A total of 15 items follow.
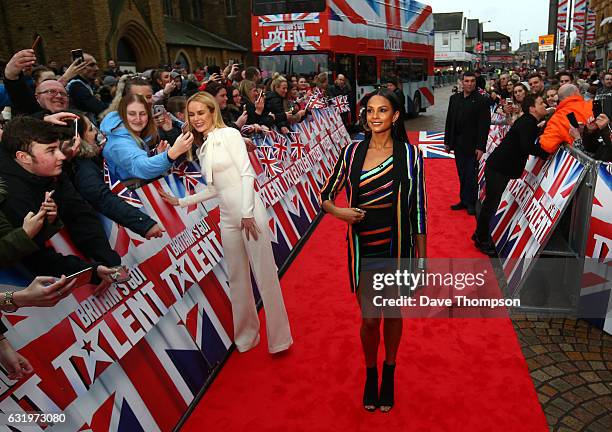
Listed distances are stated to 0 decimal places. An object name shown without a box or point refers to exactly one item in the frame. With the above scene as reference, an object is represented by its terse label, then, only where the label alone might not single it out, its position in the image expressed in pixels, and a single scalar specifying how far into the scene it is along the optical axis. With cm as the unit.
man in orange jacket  498
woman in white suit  361
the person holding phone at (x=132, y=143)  339
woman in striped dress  300
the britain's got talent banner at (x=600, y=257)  410
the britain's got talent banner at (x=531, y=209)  445
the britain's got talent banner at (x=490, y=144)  794
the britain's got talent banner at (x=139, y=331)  239
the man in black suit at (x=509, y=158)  526
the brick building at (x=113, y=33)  2073
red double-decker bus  1350
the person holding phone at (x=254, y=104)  675
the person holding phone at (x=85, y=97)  551
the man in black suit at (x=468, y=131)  702
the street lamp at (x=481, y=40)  9760
